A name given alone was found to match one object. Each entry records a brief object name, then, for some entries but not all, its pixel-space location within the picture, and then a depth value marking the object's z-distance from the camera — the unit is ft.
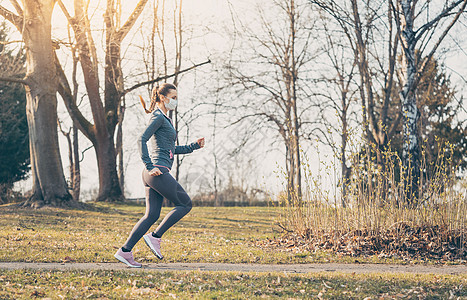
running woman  23.26
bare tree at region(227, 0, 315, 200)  86.58
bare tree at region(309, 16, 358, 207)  84.48
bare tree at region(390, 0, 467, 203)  46.11
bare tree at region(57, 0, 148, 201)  68.03
